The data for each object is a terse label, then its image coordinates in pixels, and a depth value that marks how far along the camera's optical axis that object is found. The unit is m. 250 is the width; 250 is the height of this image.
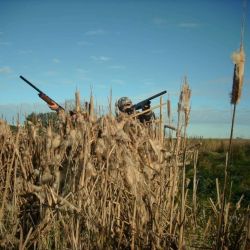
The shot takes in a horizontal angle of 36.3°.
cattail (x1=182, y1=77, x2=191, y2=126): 1.94
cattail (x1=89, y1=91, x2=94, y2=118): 2.66
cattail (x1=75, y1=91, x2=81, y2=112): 3.05
